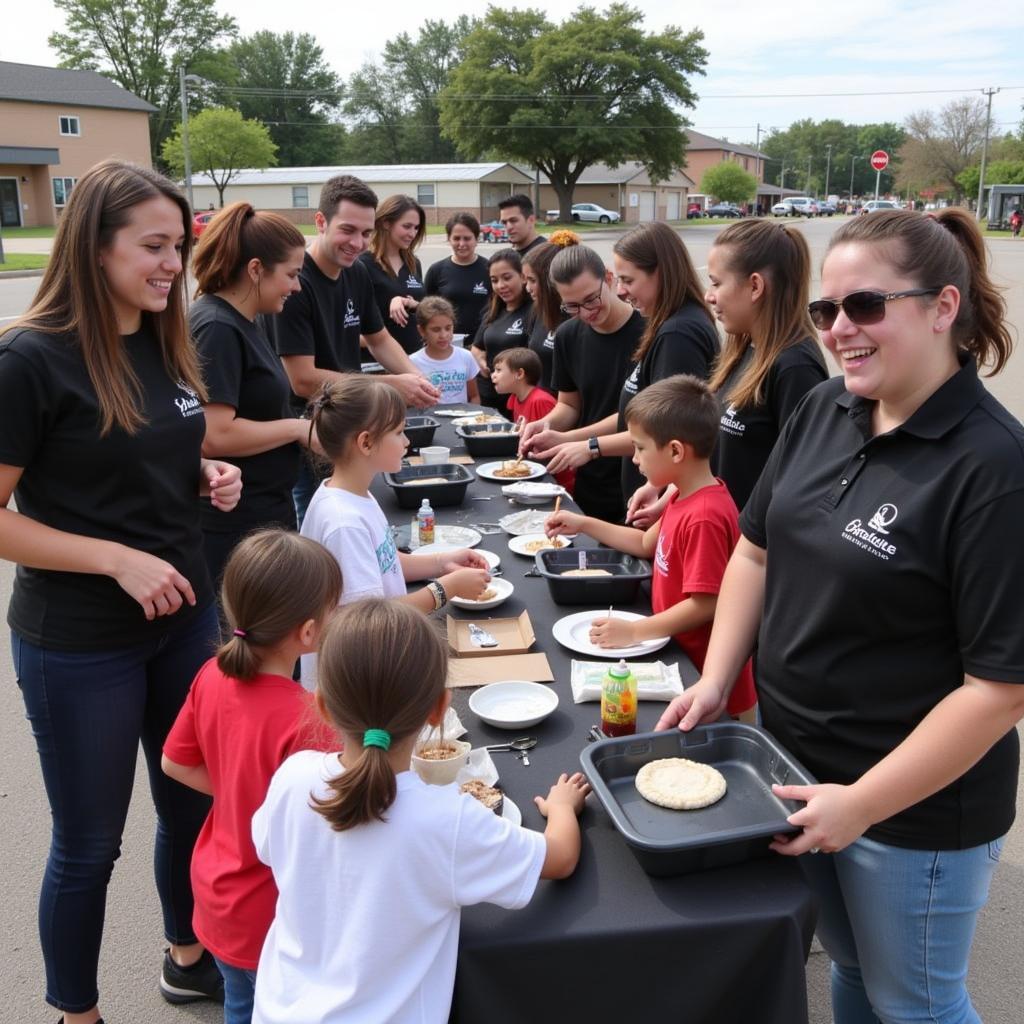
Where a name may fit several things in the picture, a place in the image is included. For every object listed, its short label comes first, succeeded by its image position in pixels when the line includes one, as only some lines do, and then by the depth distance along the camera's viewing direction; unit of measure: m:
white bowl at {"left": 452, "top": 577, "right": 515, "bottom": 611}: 2.79
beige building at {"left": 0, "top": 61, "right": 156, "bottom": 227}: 41.06
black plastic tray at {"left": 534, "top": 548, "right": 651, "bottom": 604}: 2.80
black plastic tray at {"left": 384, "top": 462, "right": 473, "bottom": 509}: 3.98
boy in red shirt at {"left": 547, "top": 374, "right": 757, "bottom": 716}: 2.50
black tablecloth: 1.49
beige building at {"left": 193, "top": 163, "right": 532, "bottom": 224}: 52.16
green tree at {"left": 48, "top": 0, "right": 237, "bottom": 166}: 60.19
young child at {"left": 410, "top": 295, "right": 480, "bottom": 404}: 5.95
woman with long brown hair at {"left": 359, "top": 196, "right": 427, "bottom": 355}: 6.50
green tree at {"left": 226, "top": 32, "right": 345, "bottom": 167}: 70.75
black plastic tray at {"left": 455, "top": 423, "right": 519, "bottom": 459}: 4.97
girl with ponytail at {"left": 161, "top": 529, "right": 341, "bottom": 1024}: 1.80
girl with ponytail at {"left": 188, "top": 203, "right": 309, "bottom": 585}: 2.88
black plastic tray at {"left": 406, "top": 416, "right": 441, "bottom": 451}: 5.09
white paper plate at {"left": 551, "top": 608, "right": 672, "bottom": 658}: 2.47
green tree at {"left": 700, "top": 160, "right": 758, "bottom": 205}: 67.25
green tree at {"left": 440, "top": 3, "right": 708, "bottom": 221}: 48.00
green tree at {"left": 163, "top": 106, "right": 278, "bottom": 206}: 46.34
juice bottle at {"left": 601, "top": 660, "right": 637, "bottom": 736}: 1.97
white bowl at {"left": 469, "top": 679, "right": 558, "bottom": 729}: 2.12
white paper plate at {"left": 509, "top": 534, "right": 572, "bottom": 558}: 3.35
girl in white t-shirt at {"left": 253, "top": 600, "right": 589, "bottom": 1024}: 1.40
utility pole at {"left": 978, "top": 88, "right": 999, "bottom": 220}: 40.75
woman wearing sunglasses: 1.48
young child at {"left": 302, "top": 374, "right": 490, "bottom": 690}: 2.49
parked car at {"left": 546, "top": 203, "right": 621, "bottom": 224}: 54.56
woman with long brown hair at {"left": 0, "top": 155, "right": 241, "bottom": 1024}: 2.01
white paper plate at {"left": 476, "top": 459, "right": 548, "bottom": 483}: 4.48
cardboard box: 2.53
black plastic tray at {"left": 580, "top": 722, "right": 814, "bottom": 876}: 1.56
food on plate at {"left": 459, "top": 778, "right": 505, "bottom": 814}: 1.79
